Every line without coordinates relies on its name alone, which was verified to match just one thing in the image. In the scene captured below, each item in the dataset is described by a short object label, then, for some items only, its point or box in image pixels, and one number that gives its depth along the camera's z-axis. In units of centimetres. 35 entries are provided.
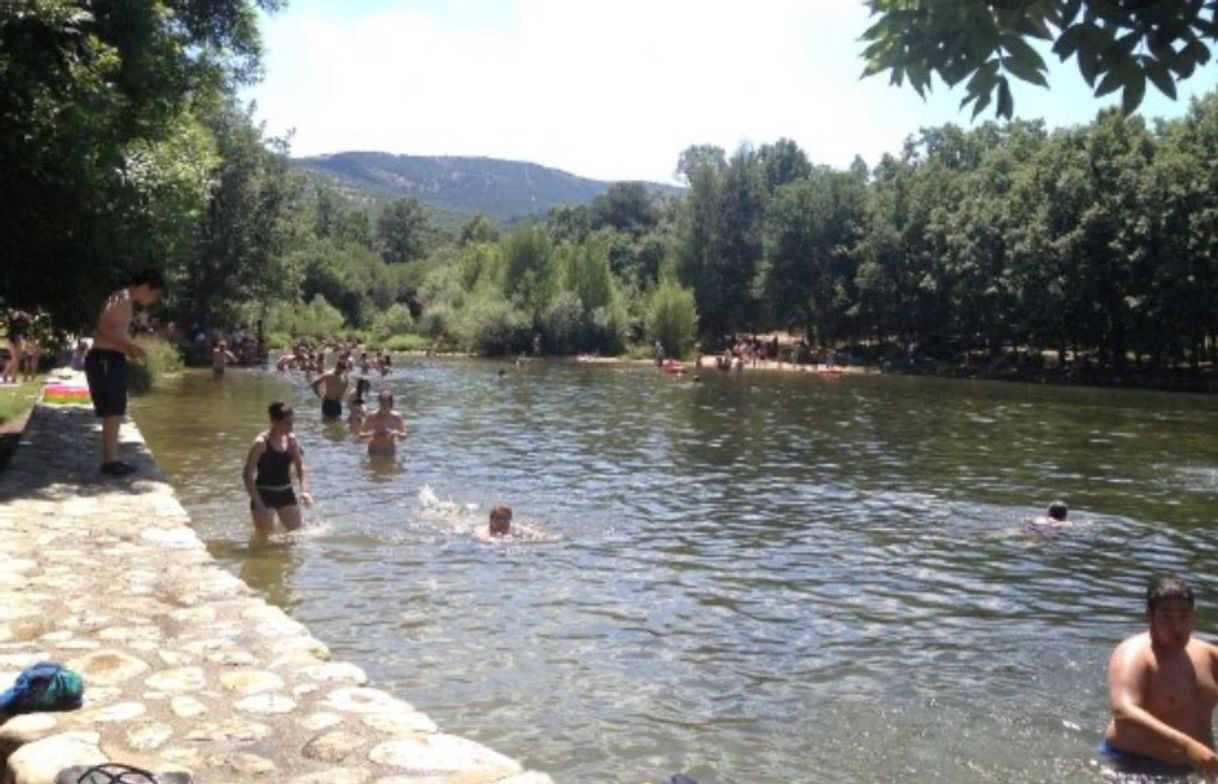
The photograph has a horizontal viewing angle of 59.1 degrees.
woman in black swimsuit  1217
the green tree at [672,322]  7606
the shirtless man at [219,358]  4156
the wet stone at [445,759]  460
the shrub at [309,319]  7488
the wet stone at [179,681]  543
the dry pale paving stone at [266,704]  521
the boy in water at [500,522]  1315
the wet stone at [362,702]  530
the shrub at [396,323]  8781
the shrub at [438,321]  8050
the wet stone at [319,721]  504
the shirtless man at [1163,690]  652
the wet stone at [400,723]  506
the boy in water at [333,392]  2517
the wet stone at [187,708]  508
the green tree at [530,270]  7712
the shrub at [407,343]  8044
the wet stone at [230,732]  482
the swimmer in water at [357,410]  2322
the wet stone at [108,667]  548
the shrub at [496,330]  7456
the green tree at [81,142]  1177
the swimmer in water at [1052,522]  1477
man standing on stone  1154
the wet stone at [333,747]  469
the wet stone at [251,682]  549
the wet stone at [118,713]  491
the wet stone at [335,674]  573
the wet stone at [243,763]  452
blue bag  493
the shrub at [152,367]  3033
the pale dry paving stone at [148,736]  468
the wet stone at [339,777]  444
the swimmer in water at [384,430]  1975
